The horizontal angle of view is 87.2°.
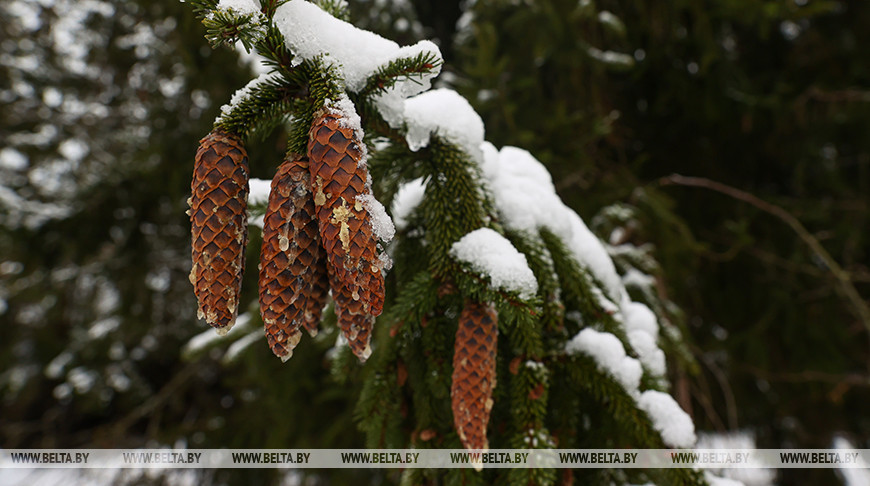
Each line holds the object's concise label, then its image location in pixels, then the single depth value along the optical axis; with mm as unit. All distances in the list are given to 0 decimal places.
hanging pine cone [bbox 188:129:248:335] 673
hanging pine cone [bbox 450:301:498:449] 836
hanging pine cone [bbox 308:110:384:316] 619
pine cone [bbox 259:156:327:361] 679
